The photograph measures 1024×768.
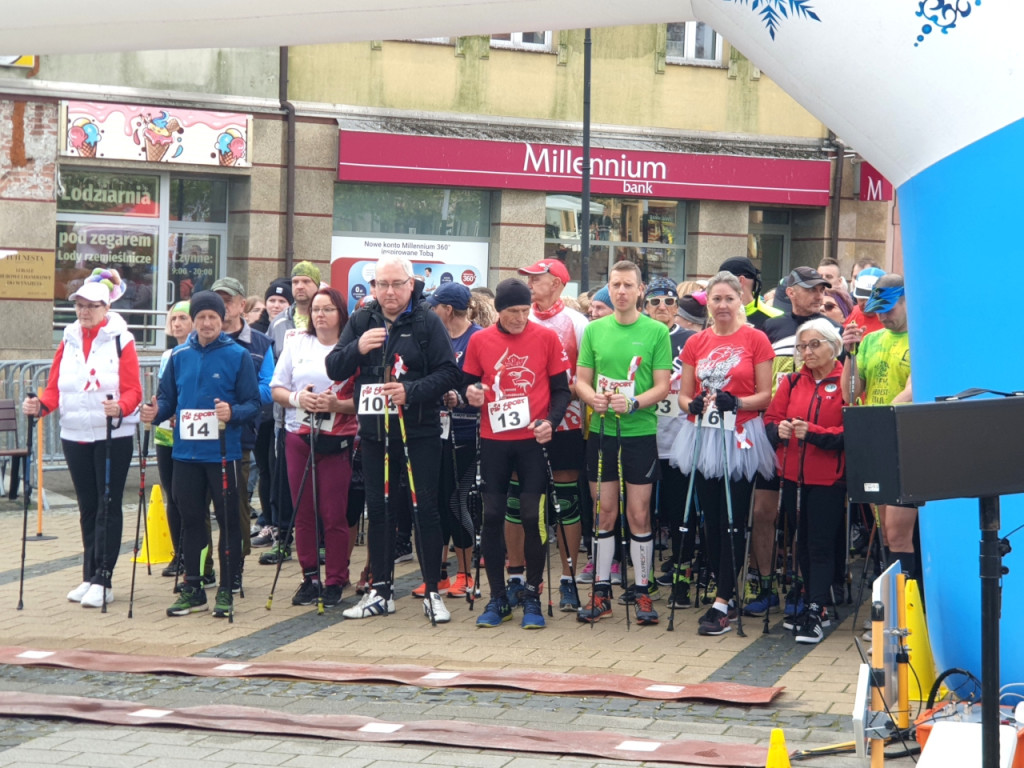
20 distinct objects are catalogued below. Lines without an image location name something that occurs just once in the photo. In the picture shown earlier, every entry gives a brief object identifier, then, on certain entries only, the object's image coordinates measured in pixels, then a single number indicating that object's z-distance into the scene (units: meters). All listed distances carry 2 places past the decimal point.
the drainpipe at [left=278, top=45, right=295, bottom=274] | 18.83
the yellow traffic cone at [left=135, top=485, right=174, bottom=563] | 9.62
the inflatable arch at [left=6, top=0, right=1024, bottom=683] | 5.50
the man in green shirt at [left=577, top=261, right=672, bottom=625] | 8.14
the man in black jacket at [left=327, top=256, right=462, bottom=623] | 8.15
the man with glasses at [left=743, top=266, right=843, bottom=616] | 8.20
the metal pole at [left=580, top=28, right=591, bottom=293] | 19.38
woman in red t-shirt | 8.03
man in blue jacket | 8.34
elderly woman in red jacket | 7.74
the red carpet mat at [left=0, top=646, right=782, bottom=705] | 6.51
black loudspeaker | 4.13
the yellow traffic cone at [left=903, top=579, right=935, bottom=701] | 5.96
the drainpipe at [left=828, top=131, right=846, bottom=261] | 22.62
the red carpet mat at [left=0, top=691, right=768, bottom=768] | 5.54
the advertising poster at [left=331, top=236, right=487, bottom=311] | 19.75
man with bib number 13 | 8.04
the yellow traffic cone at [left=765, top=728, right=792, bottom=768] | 4.68
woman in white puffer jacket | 8.45
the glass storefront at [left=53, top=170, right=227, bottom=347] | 18.06
